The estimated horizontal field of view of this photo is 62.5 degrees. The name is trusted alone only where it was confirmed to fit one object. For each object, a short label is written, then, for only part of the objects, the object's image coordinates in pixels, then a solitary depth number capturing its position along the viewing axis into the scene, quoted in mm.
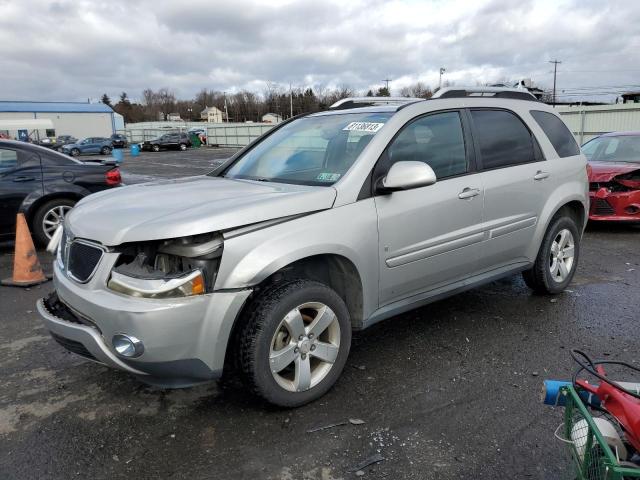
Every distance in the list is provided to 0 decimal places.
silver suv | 2672
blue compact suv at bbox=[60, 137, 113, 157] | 43166
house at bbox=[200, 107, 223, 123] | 120750
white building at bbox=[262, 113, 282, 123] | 99812
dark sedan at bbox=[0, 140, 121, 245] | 6887
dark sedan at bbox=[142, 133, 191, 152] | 46594
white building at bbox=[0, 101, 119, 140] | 68438
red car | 7651
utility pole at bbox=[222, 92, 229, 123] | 107750
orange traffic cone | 5633
